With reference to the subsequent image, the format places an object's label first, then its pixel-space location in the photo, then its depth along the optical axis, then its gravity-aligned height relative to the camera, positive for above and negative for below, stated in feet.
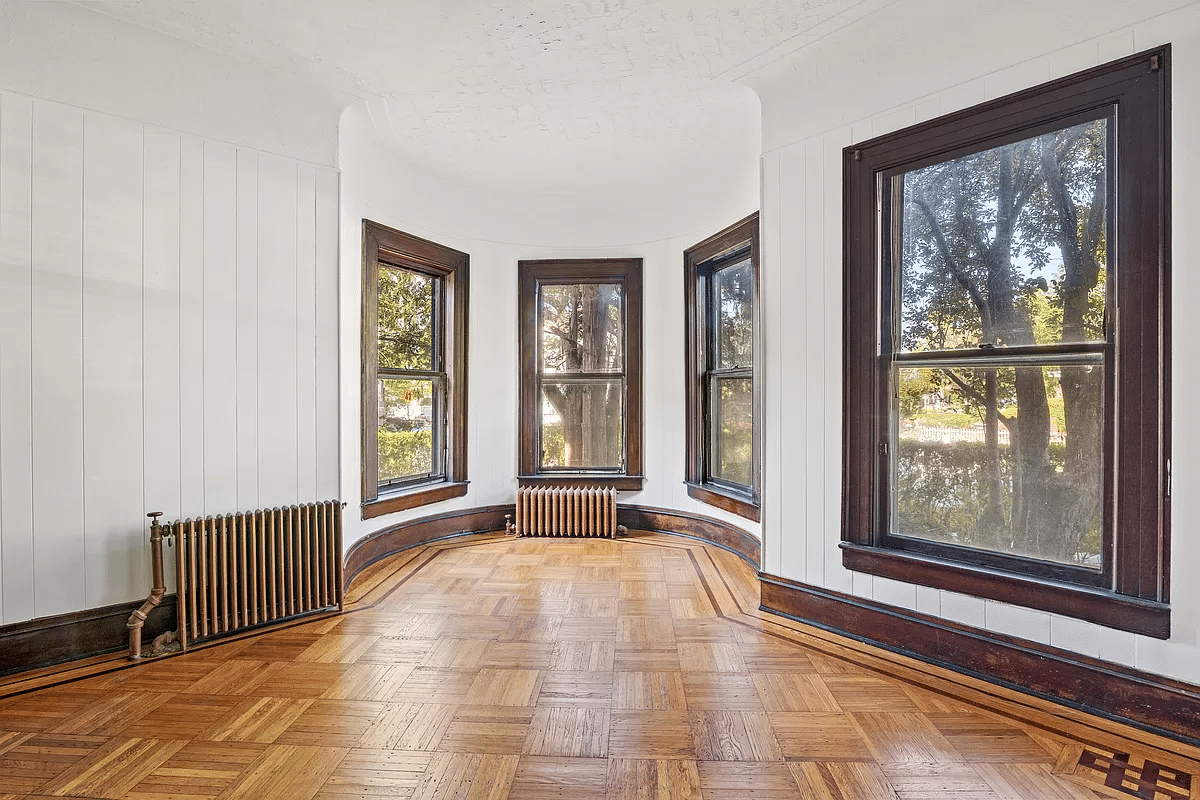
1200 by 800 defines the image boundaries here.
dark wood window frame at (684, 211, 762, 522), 15.88 +0.94
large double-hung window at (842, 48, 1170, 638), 7.06 +0.58
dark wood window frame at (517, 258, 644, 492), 17.67 +1.15
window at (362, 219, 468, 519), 14.03 +0.60
